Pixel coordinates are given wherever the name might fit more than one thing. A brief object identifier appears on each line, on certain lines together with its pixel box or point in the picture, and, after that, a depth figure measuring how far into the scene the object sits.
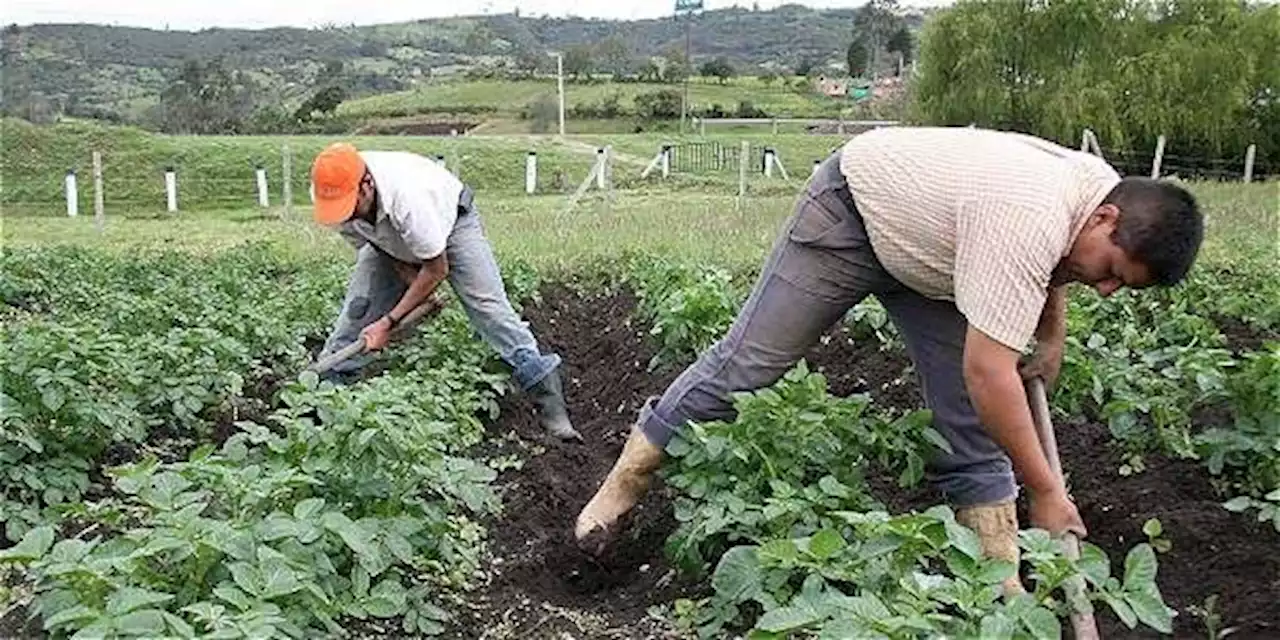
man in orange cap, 4.53
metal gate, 28.95
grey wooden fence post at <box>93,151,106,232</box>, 15.05
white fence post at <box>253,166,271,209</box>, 21.14
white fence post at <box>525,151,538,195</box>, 23.45
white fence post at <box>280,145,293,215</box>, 17.02
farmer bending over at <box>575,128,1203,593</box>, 2.65
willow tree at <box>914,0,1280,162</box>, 26.92
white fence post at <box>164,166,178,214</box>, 20.57
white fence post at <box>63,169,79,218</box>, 18.73
